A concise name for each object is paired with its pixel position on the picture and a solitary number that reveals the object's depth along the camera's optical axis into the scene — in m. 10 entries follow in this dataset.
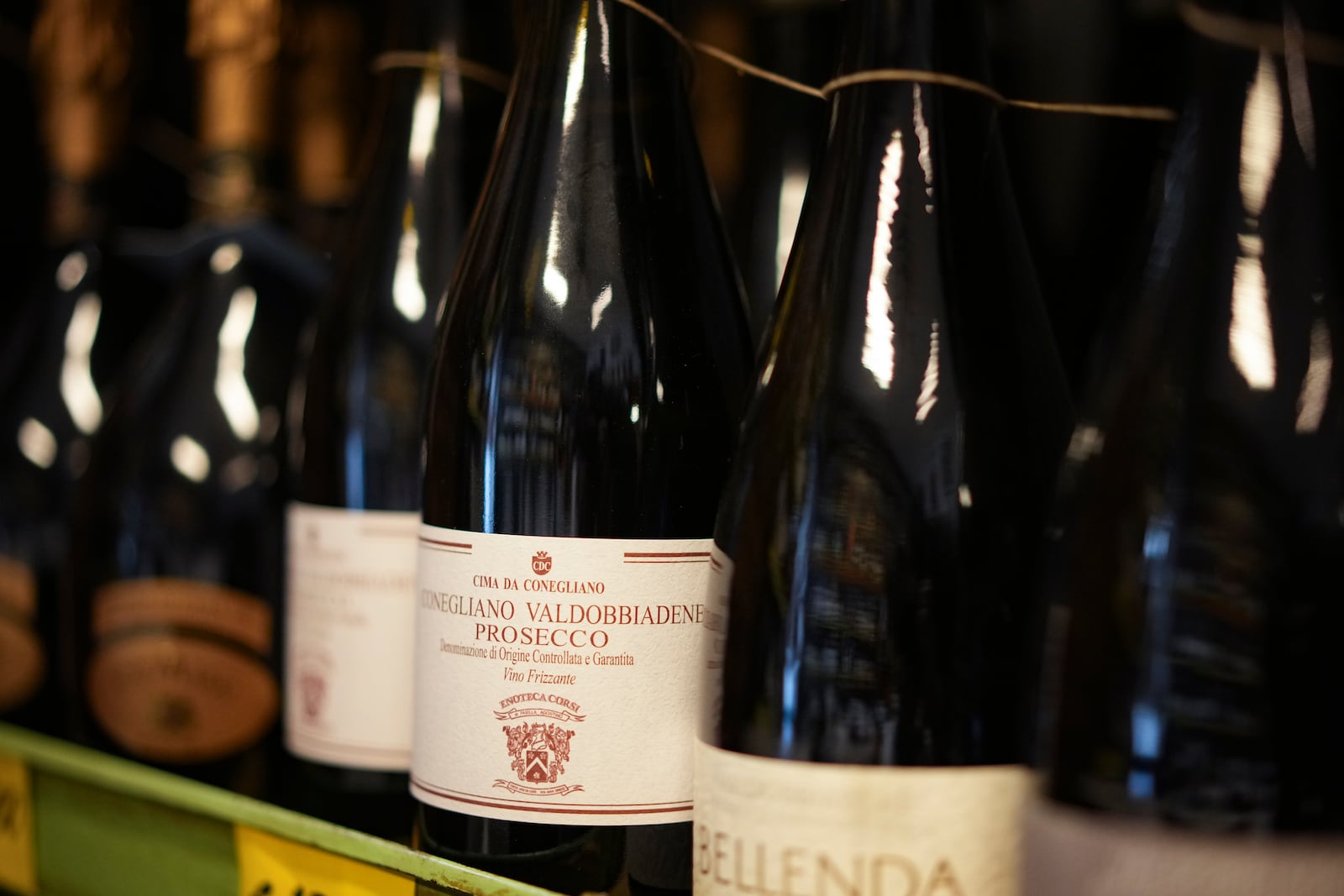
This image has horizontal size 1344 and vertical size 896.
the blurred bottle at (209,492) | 0.77
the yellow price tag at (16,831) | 0.67
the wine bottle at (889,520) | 0.42
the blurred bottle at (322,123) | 0.91
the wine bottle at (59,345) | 0.89
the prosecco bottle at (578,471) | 0.51
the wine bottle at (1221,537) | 0.37
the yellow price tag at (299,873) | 0.50
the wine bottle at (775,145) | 0.90
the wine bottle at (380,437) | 0.66
